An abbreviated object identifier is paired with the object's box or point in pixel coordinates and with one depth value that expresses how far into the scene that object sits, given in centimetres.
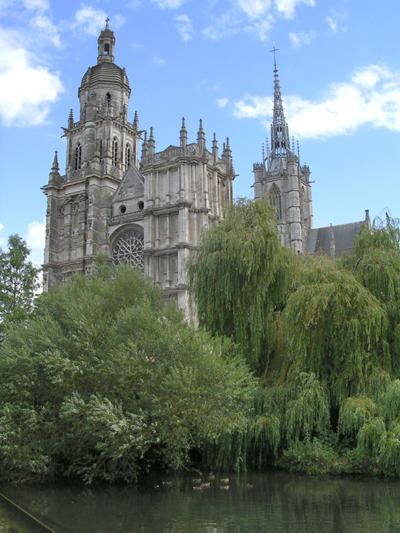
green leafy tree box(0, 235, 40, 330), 2497
